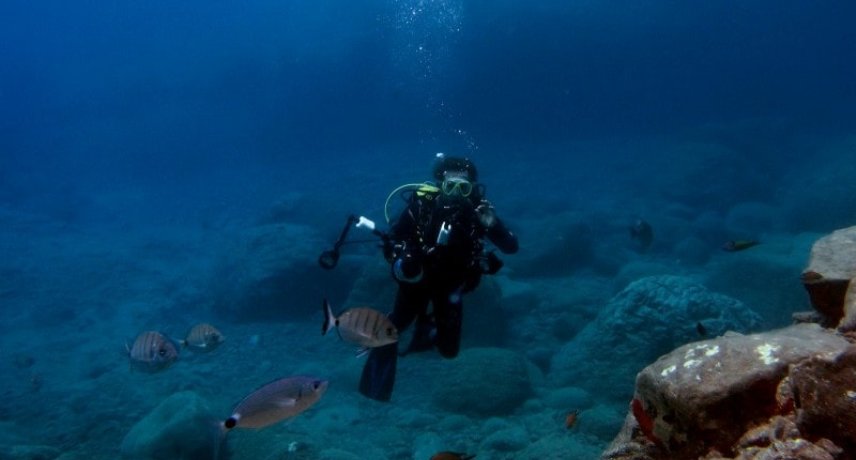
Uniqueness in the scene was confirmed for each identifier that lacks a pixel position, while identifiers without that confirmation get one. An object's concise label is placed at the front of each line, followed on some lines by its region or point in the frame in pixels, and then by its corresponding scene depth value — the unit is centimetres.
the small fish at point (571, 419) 553
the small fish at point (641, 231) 1086
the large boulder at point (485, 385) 802
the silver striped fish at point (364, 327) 423
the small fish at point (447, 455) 415
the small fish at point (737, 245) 645
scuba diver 538
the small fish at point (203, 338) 655
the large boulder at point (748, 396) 181
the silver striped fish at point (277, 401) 338
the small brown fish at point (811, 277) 332
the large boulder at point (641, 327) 778
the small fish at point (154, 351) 604
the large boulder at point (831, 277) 323
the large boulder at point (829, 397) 174
